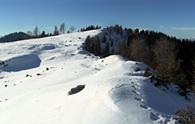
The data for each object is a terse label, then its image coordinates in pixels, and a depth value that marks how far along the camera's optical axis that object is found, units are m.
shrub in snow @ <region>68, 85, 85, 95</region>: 14.55
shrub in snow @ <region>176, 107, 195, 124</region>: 7.48
